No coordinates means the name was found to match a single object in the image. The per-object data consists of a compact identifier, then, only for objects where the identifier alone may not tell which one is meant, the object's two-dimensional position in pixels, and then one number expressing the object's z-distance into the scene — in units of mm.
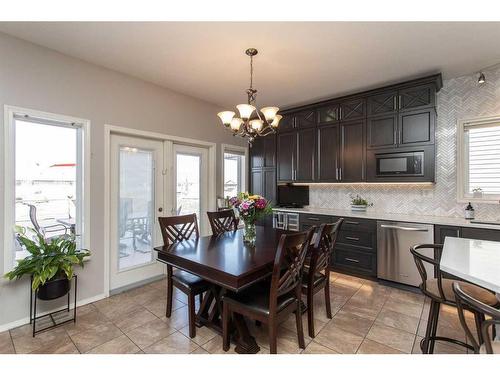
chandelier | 2377
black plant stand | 2202
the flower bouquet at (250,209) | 2314
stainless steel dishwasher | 2920
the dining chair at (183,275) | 2096
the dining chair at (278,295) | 1662
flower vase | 2420
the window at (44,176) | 2264
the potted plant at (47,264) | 2135
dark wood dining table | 1679
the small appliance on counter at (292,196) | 4586
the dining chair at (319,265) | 2102
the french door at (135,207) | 3025
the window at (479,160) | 2975
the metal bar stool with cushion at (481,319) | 969
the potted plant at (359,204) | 3783
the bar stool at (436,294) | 1505
